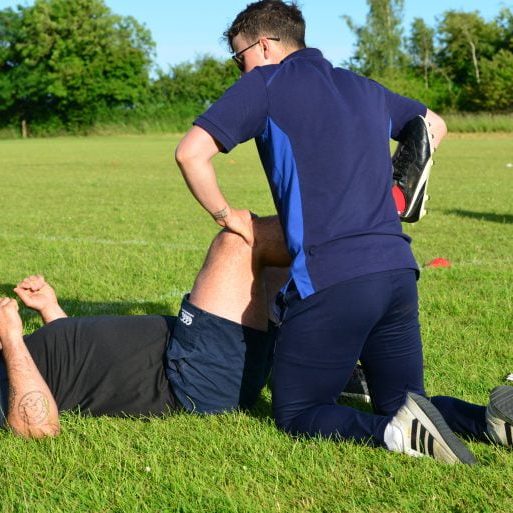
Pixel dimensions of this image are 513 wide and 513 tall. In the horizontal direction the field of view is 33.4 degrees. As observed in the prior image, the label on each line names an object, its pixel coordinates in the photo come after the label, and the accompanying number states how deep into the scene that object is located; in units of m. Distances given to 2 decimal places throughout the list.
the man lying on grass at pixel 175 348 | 3.74
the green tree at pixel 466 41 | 77.94
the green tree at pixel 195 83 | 68.62
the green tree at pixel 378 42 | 81.31
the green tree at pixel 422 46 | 81.75
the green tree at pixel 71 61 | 71.06
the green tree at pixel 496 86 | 68.62
